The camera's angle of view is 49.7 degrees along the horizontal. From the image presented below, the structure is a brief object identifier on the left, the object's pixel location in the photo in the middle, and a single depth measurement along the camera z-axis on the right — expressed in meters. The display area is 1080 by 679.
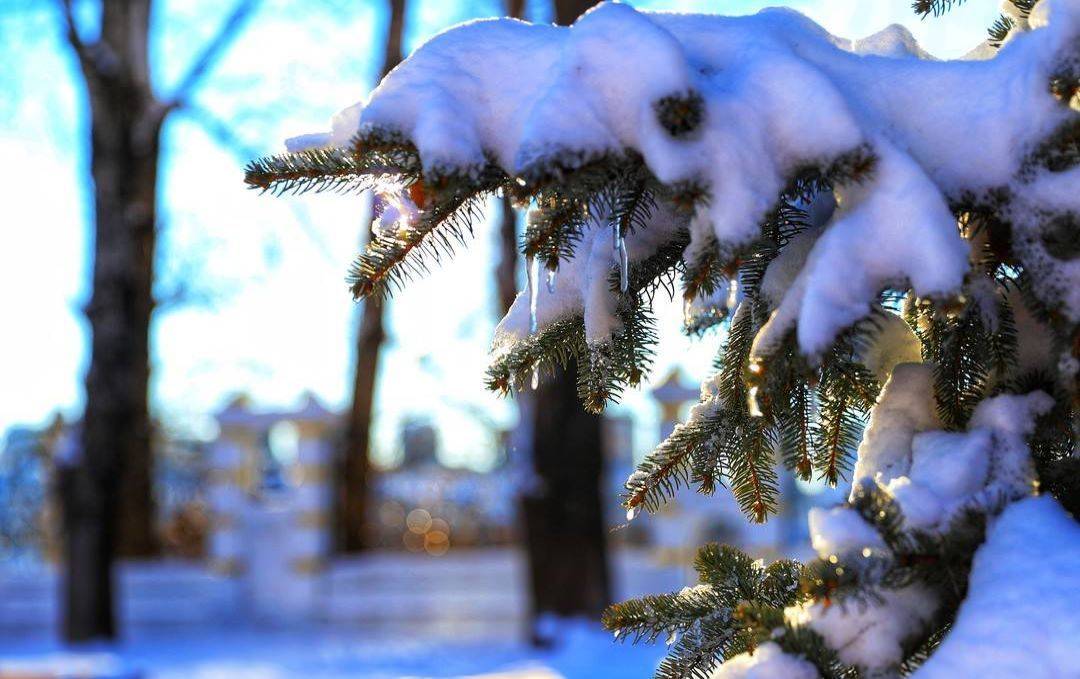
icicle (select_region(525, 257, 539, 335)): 1.40
